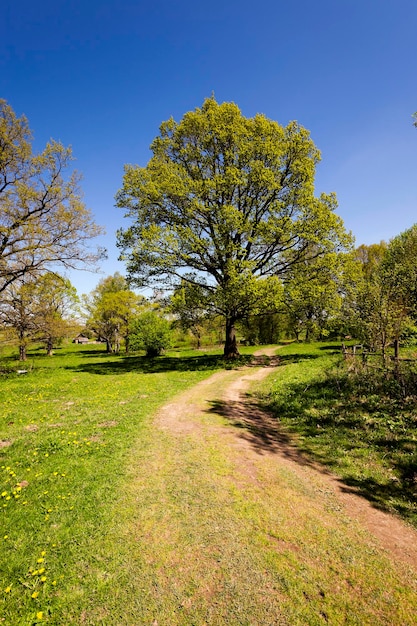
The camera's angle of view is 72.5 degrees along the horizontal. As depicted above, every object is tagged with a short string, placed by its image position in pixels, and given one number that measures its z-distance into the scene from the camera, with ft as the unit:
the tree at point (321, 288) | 72.79
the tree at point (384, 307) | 53.93
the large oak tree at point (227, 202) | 70.64
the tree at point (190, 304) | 72.13
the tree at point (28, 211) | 64.08
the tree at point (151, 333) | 137.52
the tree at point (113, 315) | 152.18
